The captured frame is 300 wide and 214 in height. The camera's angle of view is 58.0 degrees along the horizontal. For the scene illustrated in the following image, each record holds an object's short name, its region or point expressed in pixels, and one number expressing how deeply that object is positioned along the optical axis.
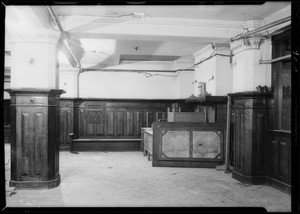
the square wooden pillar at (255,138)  5.50
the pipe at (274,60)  4.81
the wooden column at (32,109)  5.05
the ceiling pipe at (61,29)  4.20
